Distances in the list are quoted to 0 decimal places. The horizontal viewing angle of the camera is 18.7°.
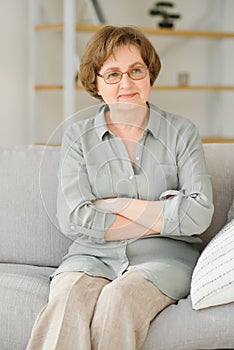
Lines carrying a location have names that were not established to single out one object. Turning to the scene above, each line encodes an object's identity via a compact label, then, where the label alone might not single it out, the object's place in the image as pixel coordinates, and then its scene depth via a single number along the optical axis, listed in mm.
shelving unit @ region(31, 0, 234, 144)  4449
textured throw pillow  1838
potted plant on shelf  4891
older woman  2002
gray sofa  2059
